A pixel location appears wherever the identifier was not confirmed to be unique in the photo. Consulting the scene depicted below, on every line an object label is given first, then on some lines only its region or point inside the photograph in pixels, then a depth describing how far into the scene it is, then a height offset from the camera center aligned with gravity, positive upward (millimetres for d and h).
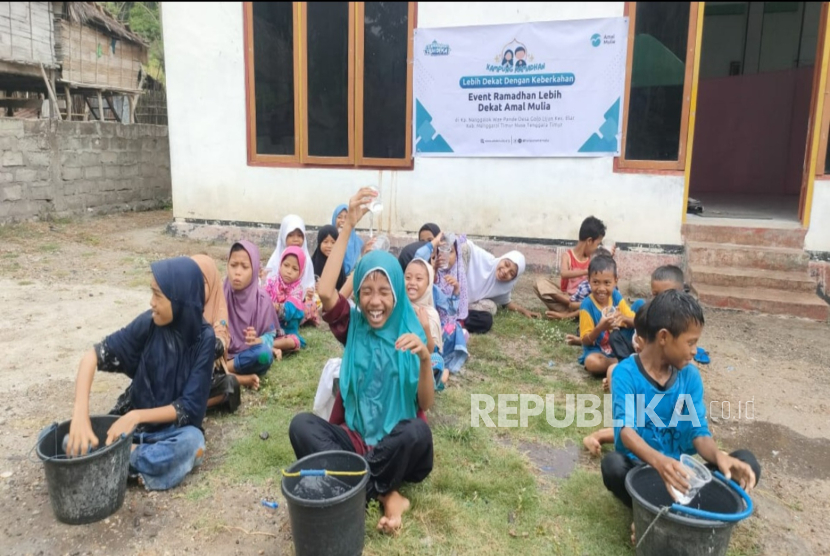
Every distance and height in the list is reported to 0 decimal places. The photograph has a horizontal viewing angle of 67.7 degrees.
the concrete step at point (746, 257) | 6090 -775
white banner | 6641 +940
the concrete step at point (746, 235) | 6215 -581
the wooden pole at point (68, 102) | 12325 +1259
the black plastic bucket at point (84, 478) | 2320 -1186
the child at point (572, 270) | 5344 -824
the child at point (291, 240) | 5242 -605
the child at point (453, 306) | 4250 -992
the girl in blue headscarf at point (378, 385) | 2479 -888
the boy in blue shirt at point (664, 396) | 2342 -843
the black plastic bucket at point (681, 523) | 1970 -1133
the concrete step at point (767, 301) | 5578 -1112
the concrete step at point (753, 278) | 5901 -954
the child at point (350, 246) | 5702 -717
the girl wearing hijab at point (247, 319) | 3816 -976
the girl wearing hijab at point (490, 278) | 5434 -924
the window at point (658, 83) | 6371 +966
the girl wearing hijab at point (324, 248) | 5504 -683
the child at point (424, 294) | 3680 -718
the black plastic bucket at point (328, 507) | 2045 -1138
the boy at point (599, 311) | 4059 -887
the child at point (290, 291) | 4613 -933
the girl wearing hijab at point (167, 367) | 2650 -872
